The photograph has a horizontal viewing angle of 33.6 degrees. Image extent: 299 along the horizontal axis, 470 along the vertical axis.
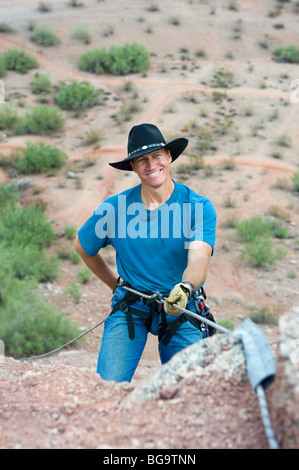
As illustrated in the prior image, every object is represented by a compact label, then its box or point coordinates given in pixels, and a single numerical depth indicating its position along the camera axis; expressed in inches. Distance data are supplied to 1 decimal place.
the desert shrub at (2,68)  670.5
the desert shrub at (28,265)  301.9
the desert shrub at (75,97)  605.9
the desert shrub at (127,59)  717.9
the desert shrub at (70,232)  364.2
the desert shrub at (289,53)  775.2
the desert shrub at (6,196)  399.2
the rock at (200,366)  72.4
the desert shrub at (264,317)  274.8
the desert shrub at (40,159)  460.8
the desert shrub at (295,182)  435.8
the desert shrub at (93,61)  723.4
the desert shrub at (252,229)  363.9
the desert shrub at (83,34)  815.1
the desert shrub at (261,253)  332.2
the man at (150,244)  119.3
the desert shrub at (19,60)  693.9
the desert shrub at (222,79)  677.3
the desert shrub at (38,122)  542.9
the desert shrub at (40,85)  642.2
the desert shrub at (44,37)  792.3
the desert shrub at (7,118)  545.6
